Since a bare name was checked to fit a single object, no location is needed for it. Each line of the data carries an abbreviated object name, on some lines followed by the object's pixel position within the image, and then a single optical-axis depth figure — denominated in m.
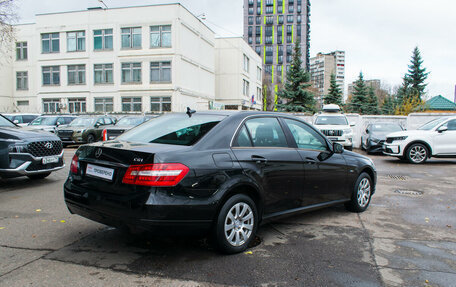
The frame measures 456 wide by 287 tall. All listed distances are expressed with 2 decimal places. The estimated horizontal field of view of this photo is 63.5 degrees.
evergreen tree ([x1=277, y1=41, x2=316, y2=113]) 35.00
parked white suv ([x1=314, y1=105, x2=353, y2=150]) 16.52
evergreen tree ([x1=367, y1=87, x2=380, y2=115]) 46.88
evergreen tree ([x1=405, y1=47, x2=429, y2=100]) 48.53
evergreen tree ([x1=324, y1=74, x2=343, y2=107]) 42.31
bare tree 19.70
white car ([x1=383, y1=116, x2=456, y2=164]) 12.54
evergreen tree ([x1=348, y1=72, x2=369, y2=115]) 45.81
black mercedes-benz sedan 3.49
